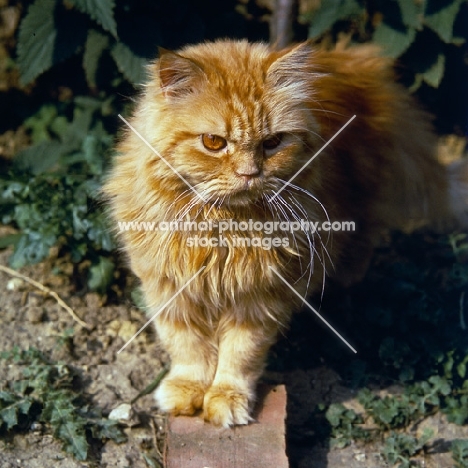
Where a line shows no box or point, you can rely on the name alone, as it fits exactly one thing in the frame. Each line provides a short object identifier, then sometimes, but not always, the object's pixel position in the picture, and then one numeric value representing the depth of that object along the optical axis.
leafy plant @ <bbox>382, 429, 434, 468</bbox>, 2.58
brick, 2.38
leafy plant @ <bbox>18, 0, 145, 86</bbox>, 3.12
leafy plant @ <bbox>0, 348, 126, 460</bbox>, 2.49
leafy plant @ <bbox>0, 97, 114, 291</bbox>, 3.03
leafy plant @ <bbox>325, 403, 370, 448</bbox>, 2.68
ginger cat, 2.12
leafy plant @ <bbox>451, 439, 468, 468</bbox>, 2.57
